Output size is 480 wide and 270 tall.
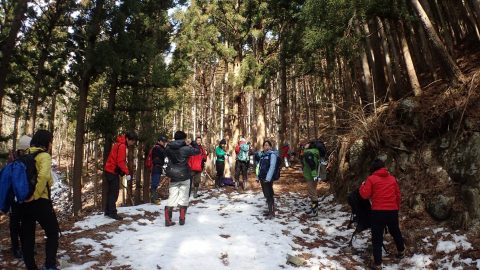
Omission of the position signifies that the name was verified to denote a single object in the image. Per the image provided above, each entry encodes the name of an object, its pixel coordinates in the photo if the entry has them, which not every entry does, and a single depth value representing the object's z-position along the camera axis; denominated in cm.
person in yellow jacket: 527
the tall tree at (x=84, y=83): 1298
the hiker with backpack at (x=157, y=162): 1202
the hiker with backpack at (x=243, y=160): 1441
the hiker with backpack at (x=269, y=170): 998
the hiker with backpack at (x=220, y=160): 1495
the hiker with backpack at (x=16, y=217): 572
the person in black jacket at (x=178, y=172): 834
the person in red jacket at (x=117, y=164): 867
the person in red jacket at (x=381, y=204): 694
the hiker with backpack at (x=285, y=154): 2218
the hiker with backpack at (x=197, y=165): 1208
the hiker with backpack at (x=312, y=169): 1057
